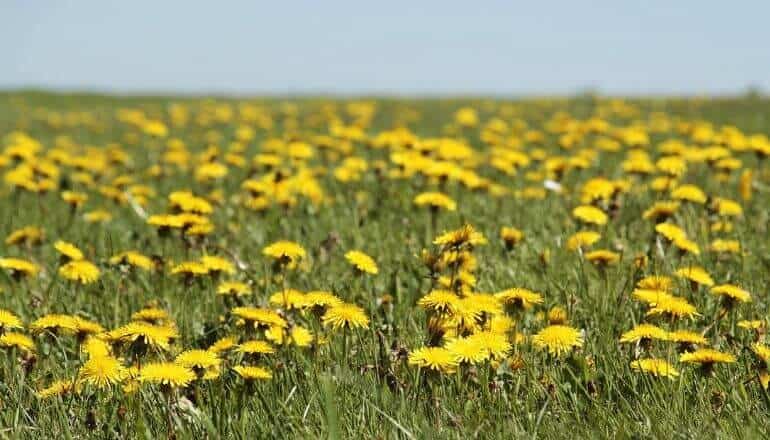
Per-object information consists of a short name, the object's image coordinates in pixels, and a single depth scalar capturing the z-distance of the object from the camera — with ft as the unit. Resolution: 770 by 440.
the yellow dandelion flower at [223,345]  15.61
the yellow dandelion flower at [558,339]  14.35
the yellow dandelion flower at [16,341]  15.35
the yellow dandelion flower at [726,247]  21.68
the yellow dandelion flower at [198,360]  13.93
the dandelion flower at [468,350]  13.21
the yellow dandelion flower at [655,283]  16.84
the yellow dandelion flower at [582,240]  20.70
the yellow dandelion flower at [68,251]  19.62
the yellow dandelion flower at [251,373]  13.94
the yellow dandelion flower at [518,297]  16.02
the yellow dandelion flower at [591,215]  20.95
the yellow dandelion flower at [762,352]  13.89
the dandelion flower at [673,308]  15.30
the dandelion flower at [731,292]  16.37
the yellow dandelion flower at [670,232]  19.15
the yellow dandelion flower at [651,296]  15.67
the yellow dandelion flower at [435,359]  13.41
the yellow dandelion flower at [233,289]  18.69
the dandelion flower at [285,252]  17.07
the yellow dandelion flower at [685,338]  14.50
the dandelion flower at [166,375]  13.05
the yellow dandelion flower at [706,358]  13.87
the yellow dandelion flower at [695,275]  17.71
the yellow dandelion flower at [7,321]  15.70
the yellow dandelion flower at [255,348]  14.82
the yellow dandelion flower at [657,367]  13.75
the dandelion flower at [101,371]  13.56
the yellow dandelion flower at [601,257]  19.66
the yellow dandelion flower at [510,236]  22.04
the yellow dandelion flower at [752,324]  15.83
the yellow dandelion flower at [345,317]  14.83
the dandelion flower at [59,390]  14.19
